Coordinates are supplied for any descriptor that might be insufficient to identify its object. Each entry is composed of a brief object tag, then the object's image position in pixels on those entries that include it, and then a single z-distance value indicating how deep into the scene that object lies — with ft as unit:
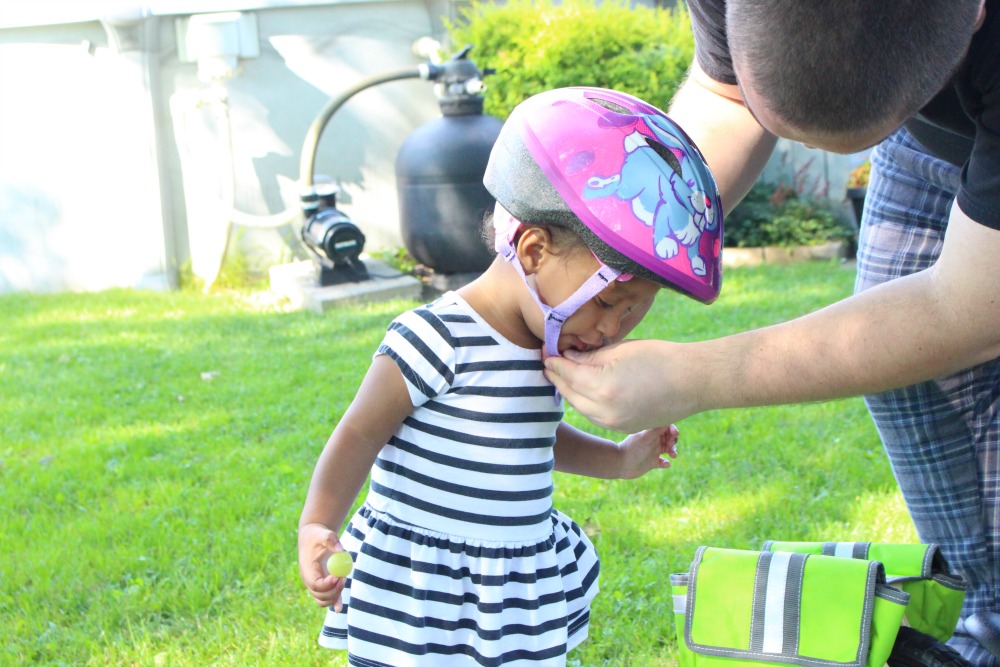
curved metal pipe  23.49
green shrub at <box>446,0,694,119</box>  24.97
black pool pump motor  22.21
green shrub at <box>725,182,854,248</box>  26.37
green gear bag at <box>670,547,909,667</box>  6.66
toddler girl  5.94
